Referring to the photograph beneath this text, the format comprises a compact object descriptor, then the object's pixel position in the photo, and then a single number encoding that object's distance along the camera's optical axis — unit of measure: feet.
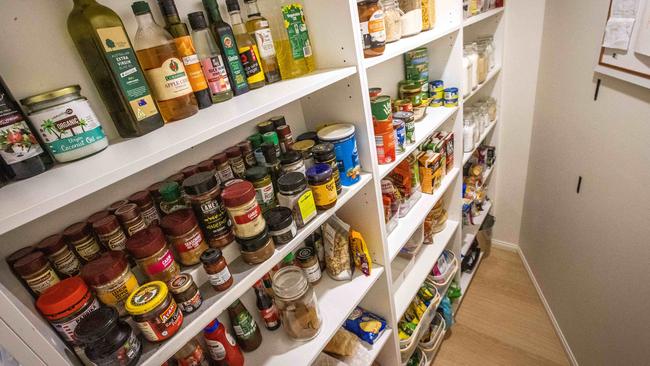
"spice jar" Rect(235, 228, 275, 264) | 2.19
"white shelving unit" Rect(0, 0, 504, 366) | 1.45
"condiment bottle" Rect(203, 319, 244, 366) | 2.60
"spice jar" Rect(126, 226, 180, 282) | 1.87
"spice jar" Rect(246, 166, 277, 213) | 2.43
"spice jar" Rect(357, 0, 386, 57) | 3.03
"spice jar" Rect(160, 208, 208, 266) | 2.05
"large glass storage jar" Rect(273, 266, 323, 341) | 2.88
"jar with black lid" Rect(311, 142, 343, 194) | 2.73
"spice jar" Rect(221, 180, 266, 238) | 2.07
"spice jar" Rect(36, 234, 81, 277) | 1.78
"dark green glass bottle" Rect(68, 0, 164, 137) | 1.71
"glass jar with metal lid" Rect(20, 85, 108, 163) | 1.53
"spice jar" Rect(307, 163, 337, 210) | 2.59
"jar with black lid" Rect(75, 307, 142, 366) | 1.56
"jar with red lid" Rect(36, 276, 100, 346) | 1.58
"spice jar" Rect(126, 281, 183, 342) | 1.72
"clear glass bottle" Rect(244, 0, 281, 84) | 2.50
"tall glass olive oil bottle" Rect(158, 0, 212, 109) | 2.04
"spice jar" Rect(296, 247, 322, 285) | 3.34
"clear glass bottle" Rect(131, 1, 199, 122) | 1.95
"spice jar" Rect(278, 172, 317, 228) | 2.43
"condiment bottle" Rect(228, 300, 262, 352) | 2.88
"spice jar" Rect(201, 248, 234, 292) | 2.03
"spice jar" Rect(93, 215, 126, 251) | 1.92
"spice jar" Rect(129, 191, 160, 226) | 2.14
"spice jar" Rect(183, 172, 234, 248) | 2.09
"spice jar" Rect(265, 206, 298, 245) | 2.33
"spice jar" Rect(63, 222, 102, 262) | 1.87
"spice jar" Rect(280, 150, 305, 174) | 2.61
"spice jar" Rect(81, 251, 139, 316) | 1.75
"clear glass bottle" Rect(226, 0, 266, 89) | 2.43
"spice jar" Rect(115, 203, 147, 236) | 2.00
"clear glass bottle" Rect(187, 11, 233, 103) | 2.21
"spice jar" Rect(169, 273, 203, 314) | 1.93
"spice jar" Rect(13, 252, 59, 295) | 1.66
